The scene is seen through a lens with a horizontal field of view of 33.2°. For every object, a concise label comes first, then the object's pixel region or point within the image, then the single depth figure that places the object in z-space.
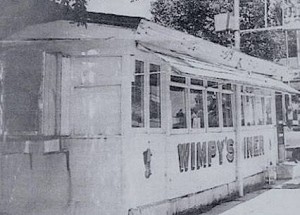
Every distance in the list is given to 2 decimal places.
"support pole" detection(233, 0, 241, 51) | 12.52
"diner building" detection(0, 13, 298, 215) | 6.95
